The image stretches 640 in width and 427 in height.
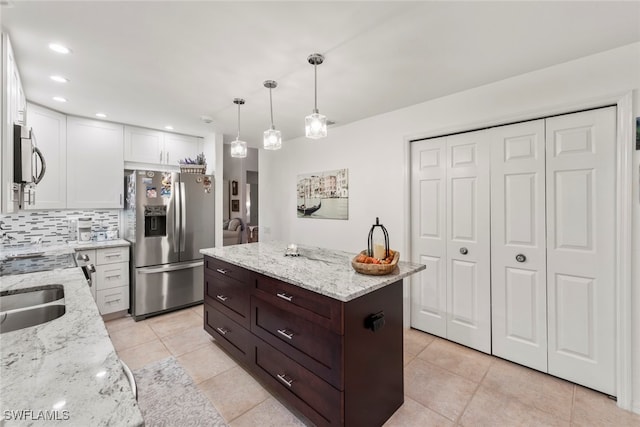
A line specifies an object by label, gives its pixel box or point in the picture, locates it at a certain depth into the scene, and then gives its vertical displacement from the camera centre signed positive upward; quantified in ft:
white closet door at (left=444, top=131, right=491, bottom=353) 8.36 -0.90
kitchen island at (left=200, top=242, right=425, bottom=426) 4.91 -2.44
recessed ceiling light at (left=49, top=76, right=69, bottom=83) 7.49 +3.64
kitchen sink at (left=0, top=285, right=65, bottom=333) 4.23 -1.55
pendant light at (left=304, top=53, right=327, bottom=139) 6.36 +2.05
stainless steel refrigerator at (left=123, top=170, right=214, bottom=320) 10.85 -0.92
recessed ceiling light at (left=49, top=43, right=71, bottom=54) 6.01 +3.61
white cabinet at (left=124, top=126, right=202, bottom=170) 11.88 +2.95
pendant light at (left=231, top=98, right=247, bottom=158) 8.50 +1.94
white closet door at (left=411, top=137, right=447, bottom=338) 9.27 -0.74
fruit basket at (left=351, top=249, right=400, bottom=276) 5.49 -1.07
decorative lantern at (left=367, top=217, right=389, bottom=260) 5.92 -0.83
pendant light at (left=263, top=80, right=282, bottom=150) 7.39 +1.95
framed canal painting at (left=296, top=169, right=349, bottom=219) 11.82 +0.81
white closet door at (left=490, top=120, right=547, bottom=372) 7.41 -0.90
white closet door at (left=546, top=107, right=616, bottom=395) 6.48 -0.85
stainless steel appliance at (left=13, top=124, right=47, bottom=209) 5.54 +1.08
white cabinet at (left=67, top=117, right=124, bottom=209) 10.57 +1.94
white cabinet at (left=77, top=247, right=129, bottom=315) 10.42 -2.49
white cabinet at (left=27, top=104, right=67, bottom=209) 9.54 +2.18
